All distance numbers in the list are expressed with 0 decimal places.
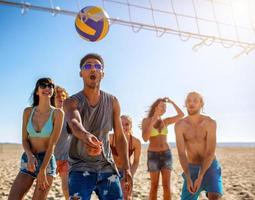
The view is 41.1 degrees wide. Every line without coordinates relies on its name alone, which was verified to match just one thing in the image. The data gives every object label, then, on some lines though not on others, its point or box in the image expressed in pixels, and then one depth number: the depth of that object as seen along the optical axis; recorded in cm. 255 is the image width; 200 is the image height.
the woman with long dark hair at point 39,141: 263
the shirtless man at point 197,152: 308
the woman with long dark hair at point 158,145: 426
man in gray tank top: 208
